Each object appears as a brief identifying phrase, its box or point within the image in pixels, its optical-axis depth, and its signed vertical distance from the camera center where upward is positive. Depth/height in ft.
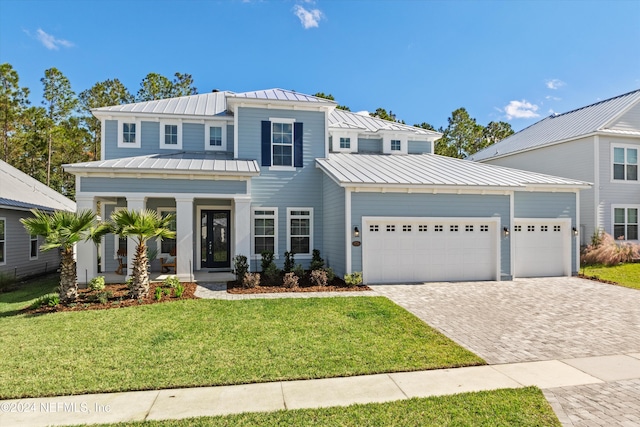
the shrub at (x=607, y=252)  51.83 -5.15
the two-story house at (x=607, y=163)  56.65 +9.04
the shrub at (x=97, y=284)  33.91 -6.23
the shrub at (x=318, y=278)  38.11 -6.46
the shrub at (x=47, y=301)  28.53 -6.74
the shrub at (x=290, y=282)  37.40 -6.73
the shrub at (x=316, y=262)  42.55 -5.32
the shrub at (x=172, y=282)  35.17 -6.35
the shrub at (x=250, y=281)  37.17 -6.56
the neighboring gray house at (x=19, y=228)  43.38 -1.16
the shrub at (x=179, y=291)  31.86 -6.58
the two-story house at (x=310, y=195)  39.81 +2.74
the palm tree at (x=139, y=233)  31.19 -1.28
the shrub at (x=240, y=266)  39.45 -5.41
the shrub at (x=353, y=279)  37.68 -6.49
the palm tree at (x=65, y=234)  28.73 -1.23
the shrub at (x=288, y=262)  43.91 -5.52
